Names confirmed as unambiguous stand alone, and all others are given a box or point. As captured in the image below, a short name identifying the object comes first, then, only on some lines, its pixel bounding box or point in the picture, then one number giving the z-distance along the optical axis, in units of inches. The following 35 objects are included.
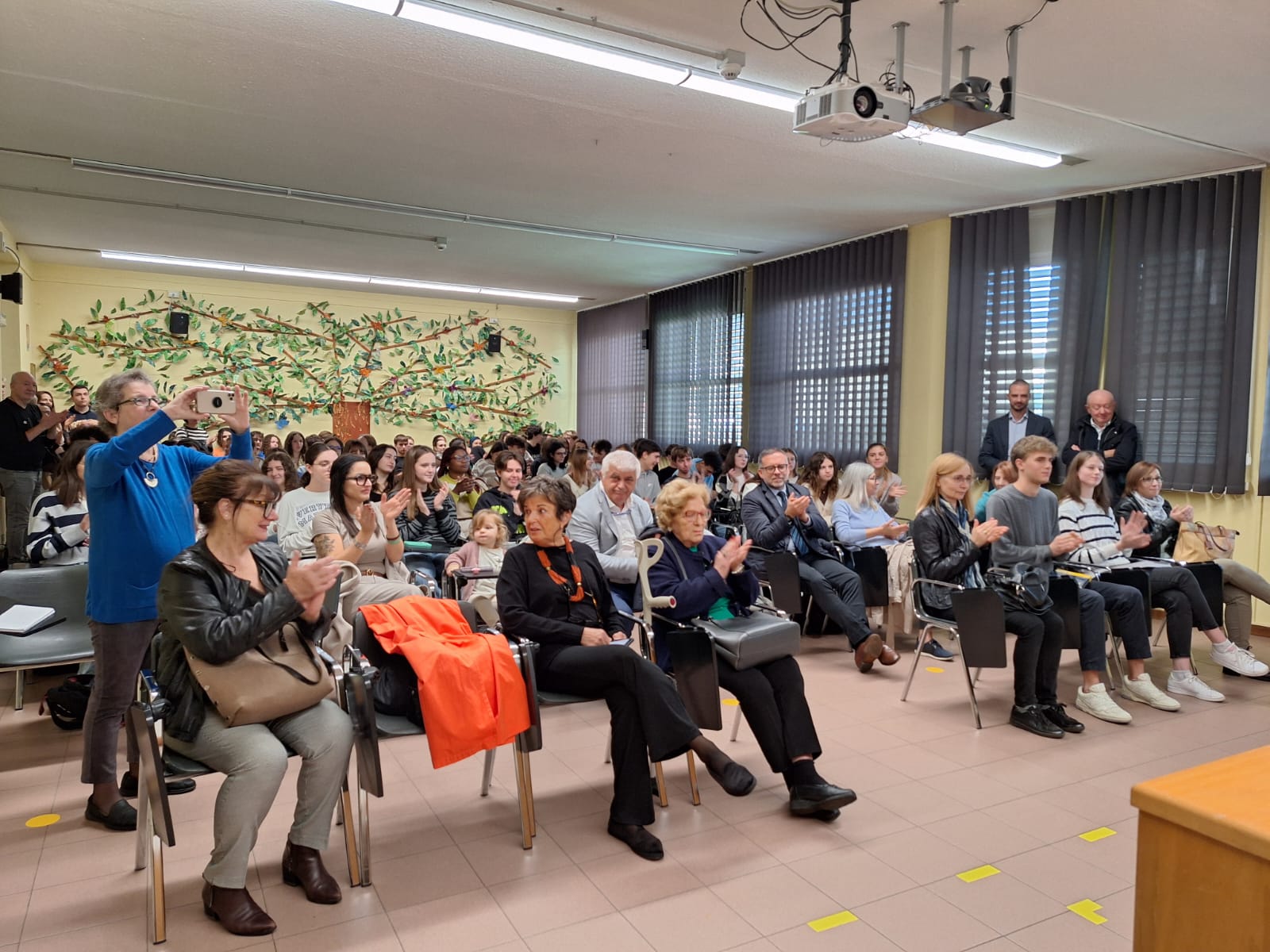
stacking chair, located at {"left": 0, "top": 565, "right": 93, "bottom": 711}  131.8
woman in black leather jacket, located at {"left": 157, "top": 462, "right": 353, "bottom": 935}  90.9
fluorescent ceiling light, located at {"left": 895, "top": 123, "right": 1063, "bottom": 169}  205.5
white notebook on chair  130.8
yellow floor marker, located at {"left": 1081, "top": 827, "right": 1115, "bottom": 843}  114.4
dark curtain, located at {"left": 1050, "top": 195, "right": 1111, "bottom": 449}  252.8
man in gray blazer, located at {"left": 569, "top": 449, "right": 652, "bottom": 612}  168.4
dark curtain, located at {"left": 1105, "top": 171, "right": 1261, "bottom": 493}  225.1
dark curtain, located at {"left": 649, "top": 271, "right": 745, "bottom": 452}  403.9
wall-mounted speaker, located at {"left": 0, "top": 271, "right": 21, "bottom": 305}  302.2
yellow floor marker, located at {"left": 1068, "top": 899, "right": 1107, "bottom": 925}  95.1
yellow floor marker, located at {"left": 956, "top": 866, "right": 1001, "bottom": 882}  104.0
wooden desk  41.7
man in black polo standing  262.5
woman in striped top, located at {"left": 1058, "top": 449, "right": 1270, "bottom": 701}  183.2
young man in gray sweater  168.2
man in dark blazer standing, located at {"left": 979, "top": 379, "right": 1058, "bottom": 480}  260.4
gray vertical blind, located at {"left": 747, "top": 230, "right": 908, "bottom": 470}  317.7
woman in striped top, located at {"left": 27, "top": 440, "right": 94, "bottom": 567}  159.0
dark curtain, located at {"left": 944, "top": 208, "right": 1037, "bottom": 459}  272.1
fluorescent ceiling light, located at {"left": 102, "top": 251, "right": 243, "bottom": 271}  370.3
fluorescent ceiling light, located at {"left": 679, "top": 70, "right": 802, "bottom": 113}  173.2
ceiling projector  141.4
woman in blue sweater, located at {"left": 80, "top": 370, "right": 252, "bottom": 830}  108.8
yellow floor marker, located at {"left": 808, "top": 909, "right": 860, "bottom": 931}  93.4
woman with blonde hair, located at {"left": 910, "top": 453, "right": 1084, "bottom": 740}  157.3
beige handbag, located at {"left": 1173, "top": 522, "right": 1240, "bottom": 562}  203.6
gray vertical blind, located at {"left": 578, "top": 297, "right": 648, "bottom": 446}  482.0
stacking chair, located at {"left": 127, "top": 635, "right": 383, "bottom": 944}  88.9
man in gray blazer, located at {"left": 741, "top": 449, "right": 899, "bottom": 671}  199.2
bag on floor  152.1
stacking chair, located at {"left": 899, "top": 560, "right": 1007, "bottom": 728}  154.8
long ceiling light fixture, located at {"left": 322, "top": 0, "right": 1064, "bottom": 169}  144.5
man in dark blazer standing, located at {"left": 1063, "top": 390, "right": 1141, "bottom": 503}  241.6
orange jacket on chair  104.9
